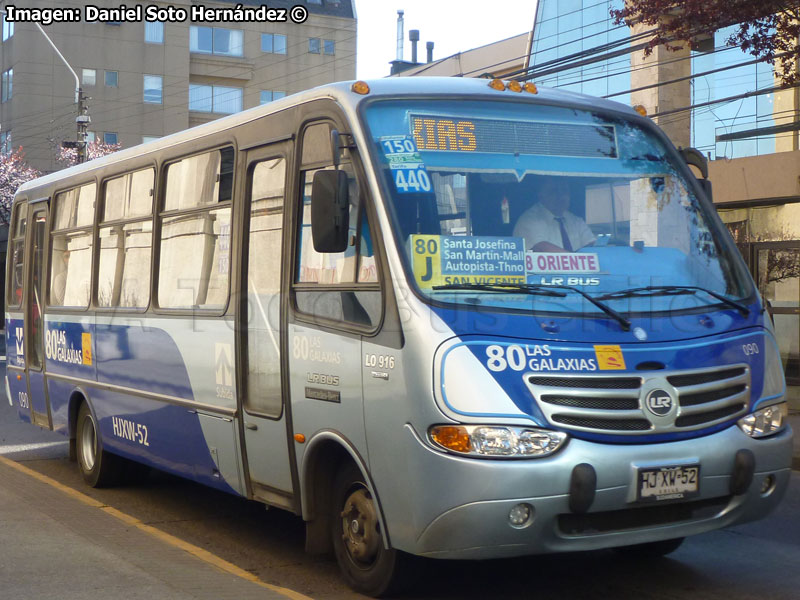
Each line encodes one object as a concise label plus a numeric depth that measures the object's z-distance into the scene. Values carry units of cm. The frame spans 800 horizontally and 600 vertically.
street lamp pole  3197
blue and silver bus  542
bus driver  600
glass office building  1606
